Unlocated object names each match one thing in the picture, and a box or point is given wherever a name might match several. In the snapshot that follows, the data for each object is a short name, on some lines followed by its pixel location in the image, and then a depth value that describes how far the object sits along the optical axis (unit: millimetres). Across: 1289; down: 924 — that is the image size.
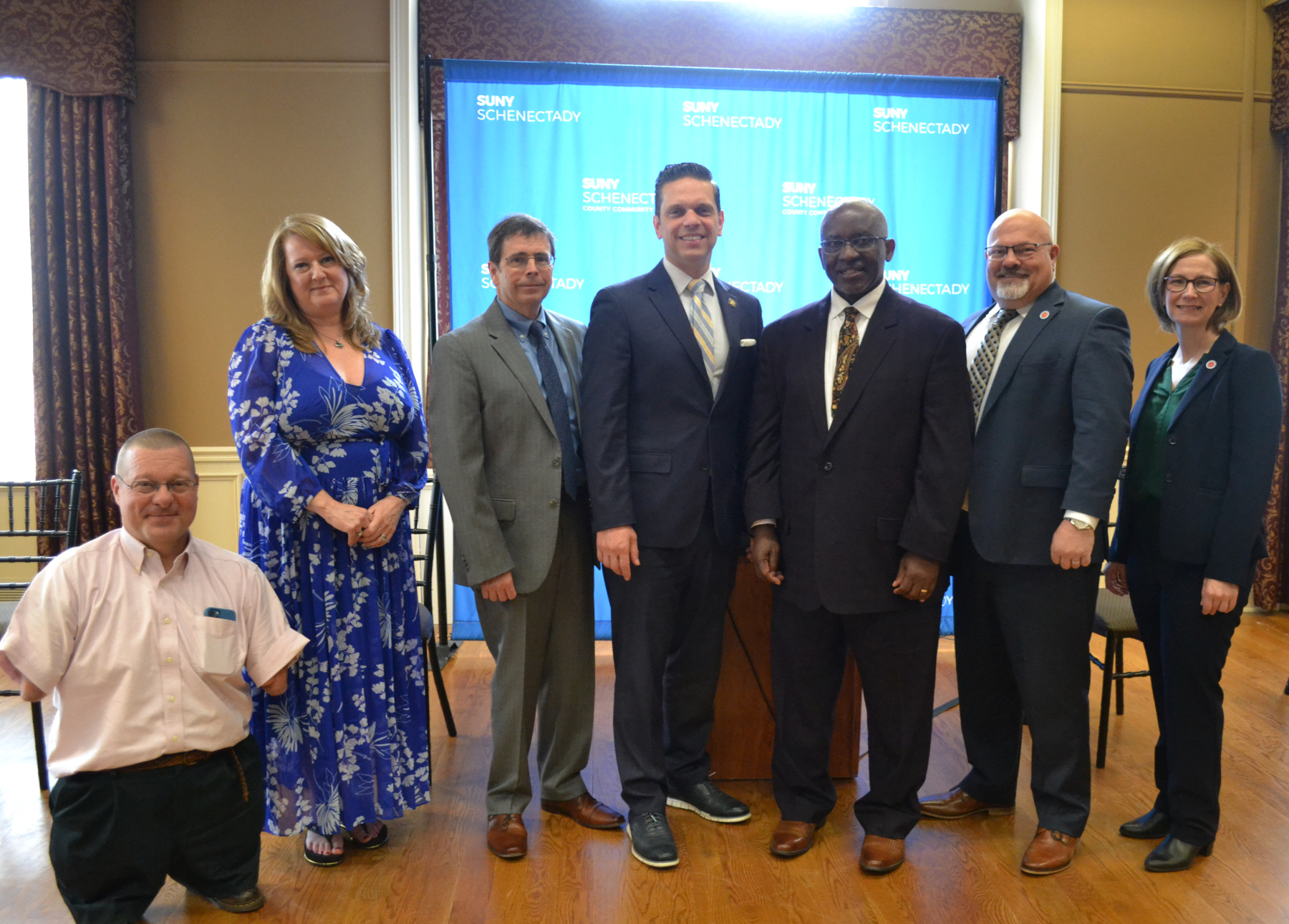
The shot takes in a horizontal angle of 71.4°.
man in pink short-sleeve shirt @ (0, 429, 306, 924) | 1919
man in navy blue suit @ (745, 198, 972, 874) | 2135
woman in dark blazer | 2143
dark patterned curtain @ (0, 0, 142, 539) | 4039
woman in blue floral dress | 2188
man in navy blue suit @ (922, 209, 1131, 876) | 2109
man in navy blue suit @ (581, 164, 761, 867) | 2262
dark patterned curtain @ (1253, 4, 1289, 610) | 4648
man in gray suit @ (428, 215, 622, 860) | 2285
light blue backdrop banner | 4340
